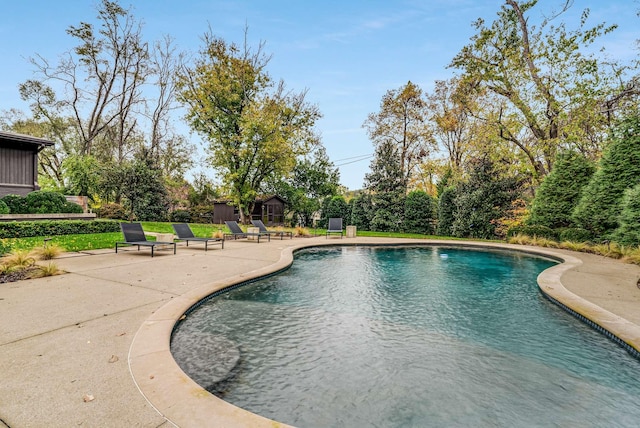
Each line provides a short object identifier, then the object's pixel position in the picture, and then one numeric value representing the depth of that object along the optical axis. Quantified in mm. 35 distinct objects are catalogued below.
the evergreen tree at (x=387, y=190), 20203
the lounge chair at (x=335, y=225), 15667
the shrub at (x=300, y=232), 15992
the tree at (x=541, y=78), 16297
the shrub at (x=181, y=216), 26059
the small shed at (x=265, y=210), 24953
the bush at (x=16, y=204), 12031
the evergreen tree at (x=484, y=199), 16859
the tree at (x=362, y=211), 21239
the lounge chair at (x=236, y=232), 12906
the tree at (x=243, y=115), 20297
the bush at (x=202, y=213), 27234
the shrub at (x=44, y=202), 12375
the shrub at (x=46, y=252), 7182
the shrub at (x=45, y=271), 5672
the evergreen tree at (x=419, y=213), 19922
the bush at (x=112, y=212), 21250
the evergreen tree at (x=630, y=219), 9719
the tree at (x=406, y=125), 27391
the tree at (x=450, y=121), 26031
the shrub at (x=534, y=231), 13133
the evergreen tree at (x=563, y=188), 13258
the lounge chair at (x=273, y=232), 14405
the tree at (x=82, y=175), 20375
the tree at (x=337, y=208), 23172
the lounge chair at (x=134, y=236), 8422
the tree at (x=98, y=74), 25453
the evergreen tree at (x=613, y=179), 10867
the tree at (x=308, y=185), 25188
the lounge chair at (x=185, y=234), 10000
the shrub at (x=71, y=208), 13320
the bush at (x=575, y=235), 11766
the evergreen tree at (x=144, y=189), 18469
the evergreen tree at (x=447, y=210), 18844
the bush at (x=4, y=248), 7019
